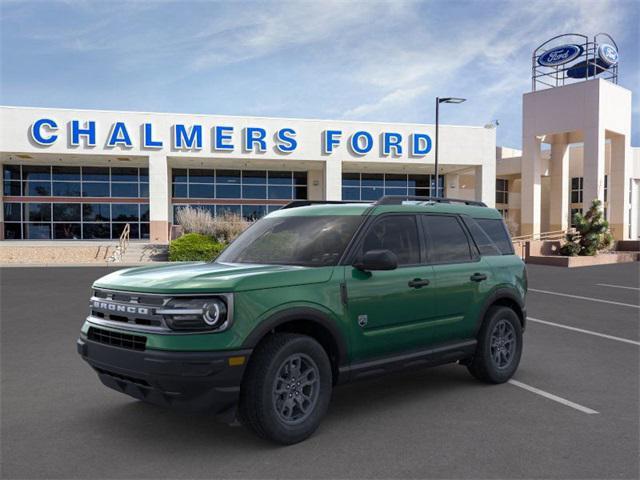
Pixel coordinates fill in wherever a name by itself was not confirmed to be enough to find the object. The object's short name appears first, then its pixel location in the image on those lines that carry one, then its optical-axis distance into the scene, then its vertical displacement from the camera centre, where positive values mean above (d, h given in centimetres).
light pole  2441 +526
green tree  2653 -69
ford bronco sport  404 -77
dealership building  3192 +371
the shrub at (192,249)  2534 -132
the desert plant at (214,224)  2734 -21
